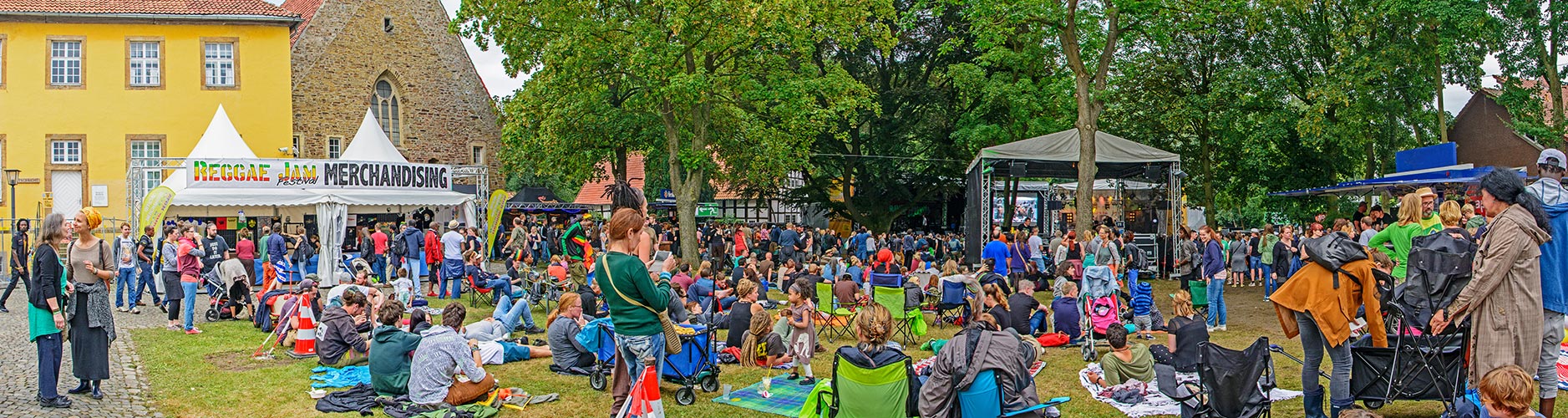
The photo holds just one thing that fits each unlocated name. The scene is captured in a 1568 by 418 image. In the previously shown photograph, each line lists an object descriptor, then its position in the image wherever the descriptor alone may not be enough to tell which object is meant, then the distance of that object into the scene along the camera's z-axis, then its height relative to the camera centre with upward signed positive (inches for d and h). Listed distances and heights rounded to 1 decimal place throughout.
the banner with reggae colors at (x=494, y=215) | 776.9 -2.9
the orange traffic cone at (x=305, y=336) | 401.4 -47.4
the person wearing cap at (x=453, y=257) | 585.6 -26.3
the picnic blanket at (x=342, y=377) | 340.5 -55.0
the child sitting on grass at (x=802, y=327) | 342.3 -40.2
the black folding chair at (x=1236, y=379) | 234.7 -39.8
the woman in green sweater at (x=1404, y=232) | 294.4 -8.8
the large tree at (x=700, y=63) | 827.4 +123.5
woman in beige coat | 211.6 -17.2
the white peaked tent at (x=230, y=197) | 699.4 +11.4
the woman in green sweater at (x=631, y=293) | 228.8 -18.3
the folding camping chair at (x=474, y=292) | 572.1 -44.8
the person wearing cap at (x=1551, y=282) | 223.6 -18.0
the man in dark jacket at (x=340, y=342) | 363.6 -45.1
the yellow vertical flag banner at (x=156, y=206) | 647.8 +5.8
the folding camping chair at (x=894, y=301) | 460.1 -41.7
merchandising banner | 716.7 +28.0
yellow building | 1072.8 +137.9
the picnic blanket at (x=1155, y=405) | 289.3 -57.2
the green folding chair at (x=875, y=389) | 237.5 -41.6
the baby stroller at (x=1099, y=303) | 394.9 -40.3
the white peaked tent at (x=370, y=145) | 943.0 +61.2
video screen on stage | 1269.7 -3.6
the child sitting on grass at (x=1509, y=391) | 172.4 -31.9
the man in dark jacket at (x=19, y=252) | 580.4 -20.9
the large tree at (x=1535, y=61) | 756.0 +105.1
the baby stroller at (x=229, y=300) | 519.2 -43.3
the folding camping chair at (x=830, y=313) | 461.4 -48.5
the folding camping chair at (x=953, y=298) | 502.3 -44.2
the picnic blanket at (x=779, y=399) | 296.7 -56.7
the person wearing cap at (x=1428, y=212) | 306.5 -3.4
